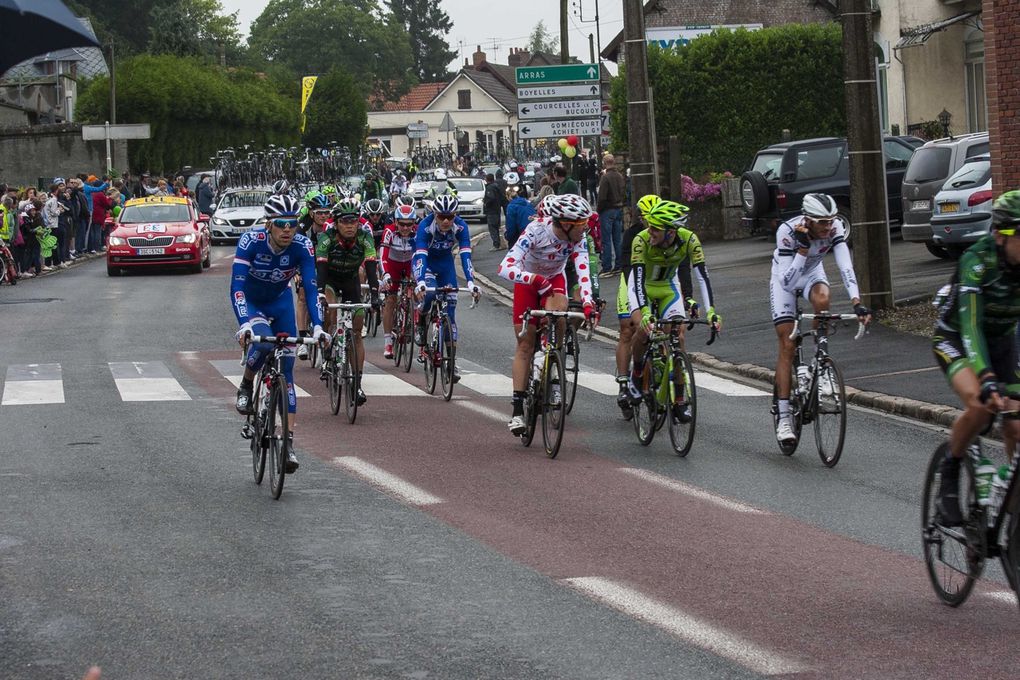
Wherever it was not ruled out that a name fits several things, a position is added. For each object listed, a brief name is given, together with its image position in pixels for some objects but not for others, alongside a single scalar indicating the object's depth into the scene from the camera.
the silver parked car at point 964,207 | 22.31
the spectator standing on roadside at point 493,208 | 37.38
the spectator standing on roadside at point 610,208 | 27.56
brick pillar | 20.72
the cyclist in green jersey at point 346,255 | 14.74
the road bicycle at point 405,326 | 17.03
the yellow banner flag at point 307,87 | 75.81
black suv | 29.81
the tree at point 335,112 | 95.81
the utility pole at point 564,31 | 39.06
